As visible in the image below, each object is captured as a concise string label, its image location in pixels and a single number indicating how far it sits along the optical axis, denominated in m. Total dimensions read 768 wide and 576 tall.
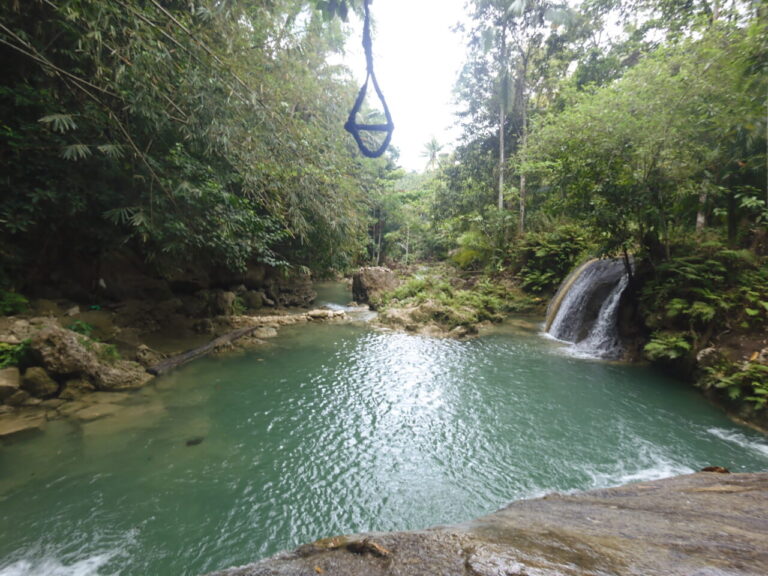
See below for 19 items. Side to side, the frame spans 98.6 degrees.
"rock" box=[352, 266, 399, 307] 15.02
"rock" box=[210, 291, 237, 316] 10.00
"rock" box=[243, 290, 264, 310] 11.95
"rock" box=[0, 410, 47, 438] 4.15
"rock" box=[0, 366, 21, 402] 4.52
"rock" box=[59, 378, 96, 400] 5.00
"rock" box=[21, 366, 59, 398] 4.80
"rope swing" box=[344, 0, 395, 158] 2.03
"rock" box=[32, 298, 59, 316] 6.23
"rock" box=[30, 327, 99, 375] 4.96
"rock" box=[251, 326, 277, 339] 9.24
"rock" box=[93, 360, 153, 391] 5.38
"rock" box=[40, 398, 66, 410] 4.71
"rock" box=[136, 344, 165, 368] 6.43
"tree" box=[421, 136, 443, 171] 33.94
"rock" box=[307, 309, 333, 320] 11.71
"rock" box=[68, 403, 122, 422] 4.61
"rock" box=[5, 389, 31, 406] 4.59
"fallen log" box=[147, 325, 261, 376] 6.30
